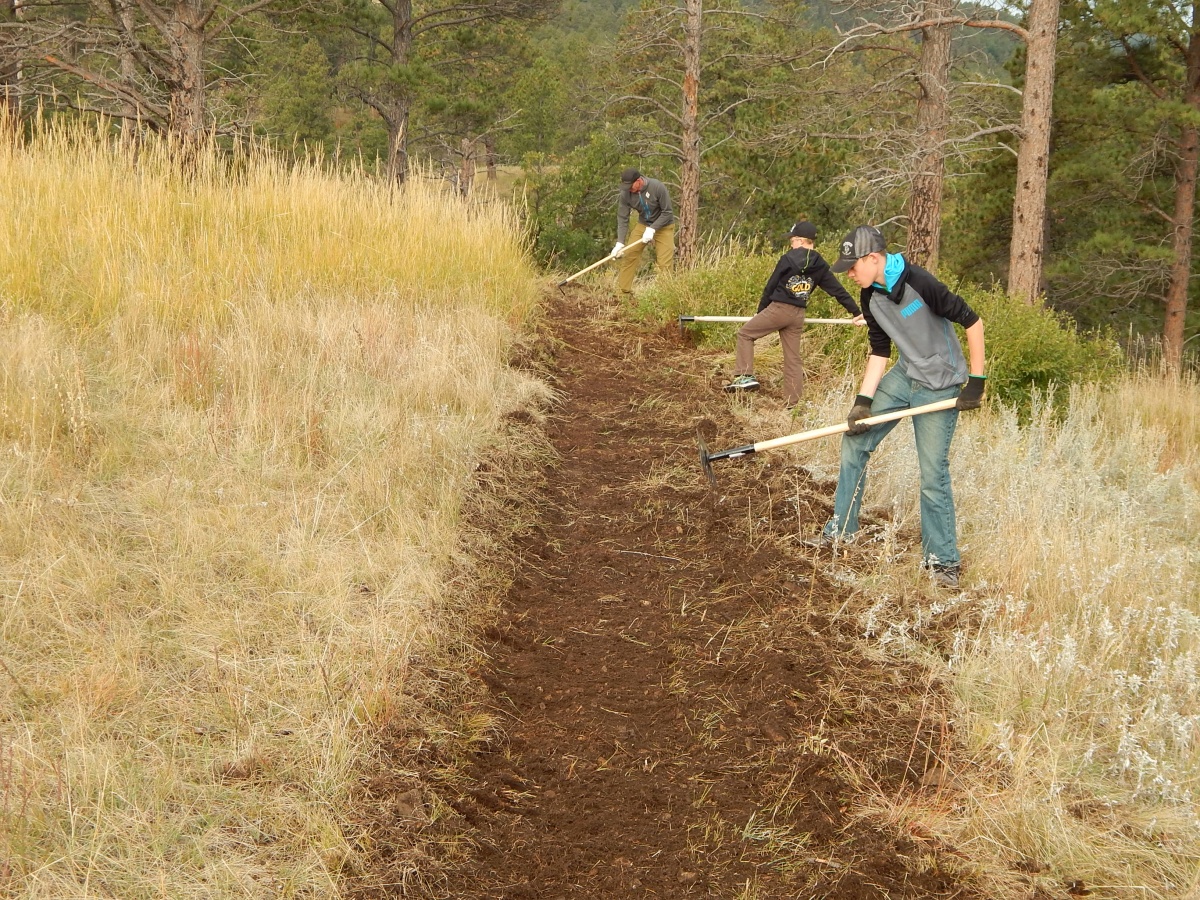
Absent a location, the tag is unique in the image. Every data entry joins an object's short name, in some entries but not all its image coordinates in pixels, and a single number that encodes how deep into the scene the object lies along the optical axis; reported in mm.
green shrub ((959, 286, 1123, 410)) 9625
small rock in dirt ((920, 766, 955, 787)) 3506
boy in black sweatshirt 8164
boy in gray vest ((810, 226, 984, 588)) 4832
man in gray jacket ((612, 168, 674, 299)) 12555
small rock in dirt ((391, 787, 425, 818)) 3188
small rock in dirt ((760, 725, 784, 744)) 3822
